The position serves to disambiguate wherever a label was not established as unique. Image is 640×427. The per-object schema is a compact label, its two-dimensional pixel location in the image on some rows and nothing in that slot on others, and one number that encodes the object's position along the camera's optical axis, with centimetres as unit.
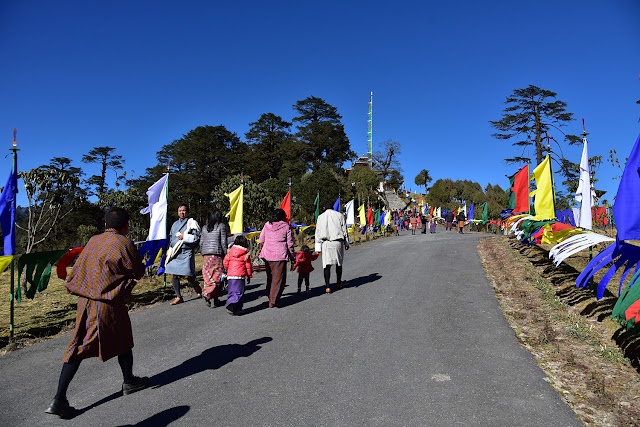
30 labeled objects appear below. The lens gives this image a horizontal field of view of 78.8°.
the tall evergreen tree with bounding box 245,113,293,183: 5732
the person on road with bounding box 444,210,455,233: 2918
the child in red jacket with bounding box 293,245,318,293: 786
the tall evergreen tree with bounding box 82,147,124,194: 5666
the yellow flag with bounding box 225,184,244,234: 930
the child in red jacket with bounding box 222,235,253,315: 627
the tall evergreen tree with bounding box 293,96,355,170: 5812
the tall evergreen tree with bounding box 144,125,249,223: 5047
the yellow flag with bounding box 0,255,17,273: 517
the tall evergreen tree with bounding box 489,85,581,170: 3156
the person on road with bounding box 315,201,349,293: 790
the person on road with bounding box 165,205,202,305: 698
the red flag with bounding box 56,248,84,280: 551
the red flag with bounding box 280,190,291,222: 1269
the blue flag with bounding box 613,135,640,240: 373
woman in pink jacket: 674
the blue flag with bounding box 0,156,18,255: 530
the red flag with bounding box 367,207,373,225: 2488
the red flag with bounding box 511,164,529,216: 995
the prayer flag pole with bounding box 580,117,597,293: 627
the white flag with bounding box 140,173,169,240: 780
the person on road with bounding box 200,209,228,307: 676
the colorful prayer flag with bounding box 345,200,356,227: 2128
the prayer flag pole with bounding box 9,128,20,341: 534
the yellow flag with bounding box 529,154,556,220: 783
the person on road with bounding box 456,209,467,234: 2623
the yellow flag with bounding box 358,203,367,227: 2359
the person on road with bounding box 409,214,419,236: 3066
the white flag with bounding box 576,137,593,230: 657
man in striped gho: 331
